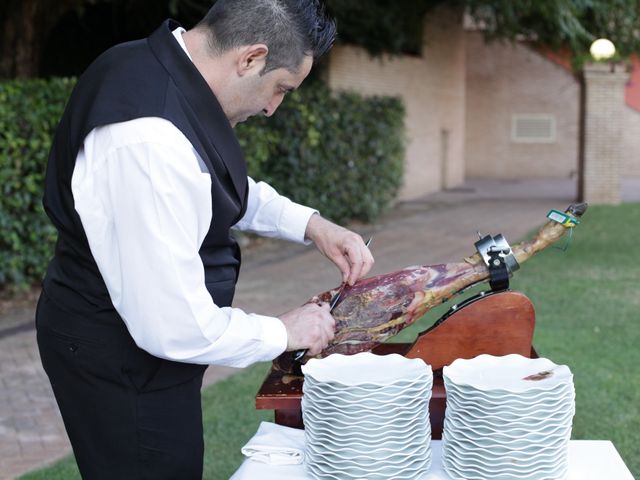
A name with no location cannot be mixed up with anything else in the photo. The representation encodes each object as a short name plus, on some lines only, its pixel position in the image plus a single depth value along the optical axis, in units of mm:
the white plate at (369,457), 2184
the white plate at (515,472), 2172
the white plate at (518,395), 2141
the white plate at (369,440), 2178
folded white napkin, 2348
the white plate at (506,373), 2195
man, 1980
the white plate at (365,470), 2188
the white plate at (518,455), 2160
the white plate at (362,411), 2164
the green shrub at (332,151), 12852
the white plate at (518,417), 2146
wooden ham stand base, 2691
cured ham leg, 2664
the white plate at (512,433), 2152
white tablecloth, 2268
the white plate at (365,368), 2279
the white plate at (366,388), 2160
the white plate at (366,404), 2158
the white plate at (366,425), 2172
